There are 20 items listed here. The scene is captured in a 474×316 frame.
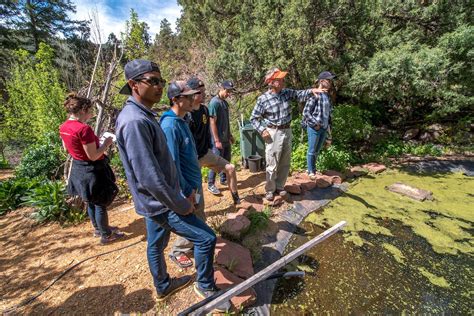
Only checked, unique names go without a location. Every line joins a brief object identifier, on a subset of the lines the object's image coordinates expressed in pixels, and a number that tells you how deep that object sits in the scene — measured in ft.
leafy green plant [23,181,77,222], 11.11
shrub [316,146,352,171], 15.58
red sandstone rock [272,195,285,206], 11.49
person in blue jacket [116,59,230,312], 4.78
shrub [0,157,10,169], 26.45
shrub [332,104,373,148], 18.26
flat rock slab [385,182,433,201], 12.67
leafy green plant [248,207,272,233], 9.84
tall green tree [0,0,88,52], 41.98
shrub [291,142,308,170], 16.38
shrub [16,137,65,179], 16.08
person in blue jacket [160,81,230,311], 6.22
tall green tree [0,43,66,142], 19.77
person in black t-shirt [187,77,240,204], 9.23
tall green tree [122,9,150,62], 16.69
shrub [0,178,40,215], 12.94
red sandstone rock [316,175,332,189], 13.78
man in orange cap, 10.63
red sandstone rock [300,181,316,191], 13.14
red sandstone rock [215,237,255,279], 7.45
